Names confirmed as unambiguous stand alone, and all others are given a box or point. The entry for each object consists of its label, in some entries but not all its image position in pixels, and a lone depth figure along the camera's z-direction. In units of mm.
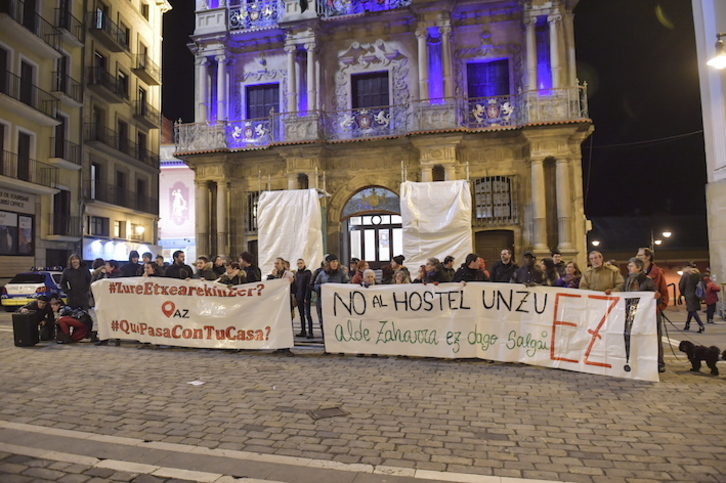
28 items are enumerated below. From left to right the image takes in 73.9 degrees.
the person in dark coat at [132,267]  11688
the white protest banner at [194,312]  8836
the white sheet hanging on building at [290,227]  16625
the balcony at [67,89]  25416
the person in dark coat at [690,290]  11530
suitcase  9555
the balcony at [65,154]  25141
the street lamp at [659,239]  39250
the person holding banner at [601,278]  7574
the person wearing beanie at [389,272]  9906
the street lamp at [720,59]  8867
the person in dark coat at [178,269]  10844
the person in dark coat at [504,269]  9547
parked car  17469
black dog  6922
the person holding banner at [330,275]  9914
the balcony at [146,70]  32781
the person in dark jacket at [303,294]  10445
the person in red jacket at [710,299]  12891
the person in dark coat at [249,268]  10078
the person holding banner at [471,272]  8938
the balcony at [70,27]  25766
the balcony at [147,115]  33062
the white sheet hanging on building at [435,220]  15922
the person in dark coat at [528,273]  8766
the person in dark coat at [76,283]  10328
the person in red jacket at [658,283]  7230
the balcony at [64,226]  24500
